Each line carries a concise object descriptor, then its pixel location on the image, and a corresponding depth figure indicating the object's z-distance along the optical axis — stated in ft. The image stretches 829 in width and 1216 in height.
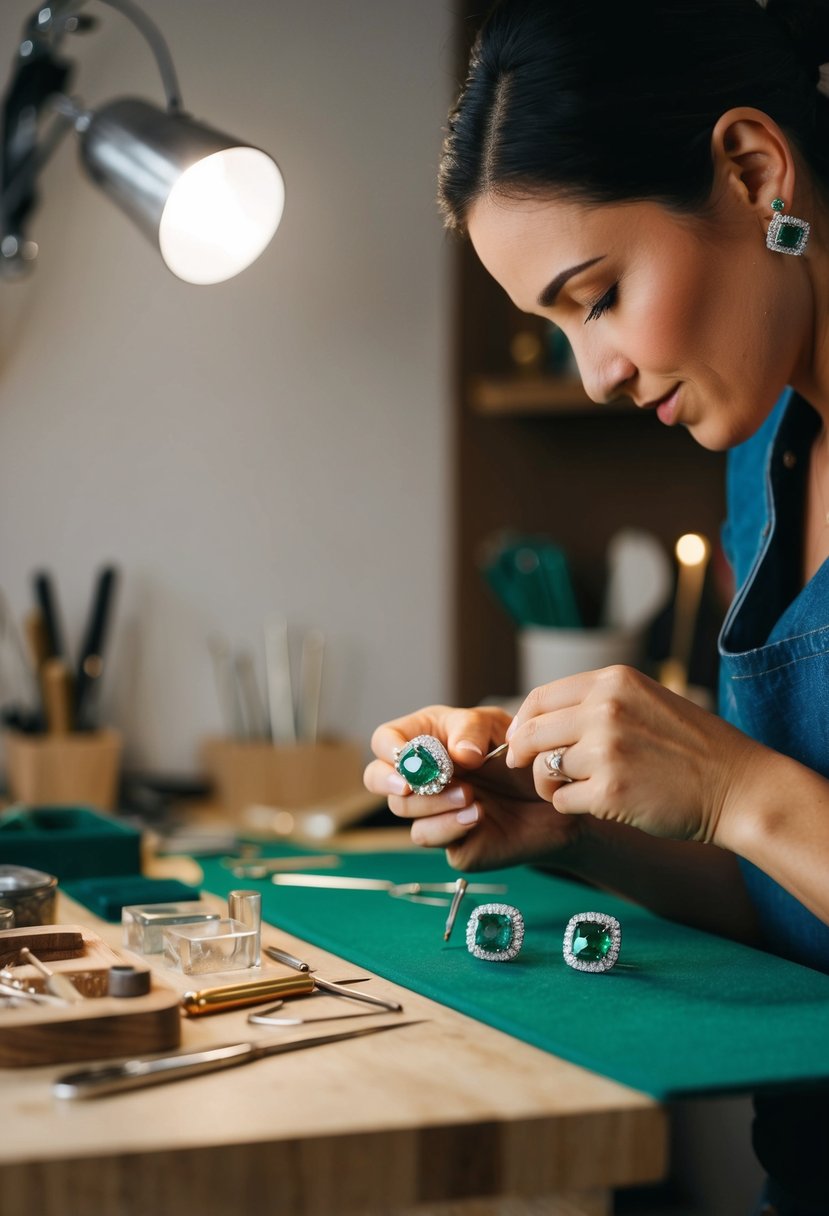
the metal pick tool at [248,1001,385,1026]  2.66
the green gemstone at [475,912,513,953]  3.08
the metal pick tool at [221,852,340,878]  4.28
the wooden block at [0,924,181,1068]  2.36
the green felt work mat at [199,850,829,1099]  2.38
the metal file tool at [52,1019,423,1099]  2.25
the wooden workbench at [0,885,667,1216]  2.02
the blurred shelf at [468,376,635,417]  6.47
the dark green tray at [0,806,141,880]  3.95
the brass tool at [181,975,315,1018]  2.73
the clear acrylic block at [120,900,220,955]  3.13
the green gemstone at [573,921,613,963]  3.00
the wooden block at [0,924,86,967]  2.85
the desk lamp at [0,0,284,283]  4.57
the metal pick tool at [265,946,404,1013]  2.76
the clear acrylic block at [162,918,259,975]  2.98
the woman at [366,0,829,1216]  2.95
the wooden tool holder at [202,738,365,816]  6.30
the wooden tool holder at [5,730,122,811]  5.81
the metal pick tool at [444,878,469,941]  3.31
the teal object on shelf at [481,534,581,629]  6.64
